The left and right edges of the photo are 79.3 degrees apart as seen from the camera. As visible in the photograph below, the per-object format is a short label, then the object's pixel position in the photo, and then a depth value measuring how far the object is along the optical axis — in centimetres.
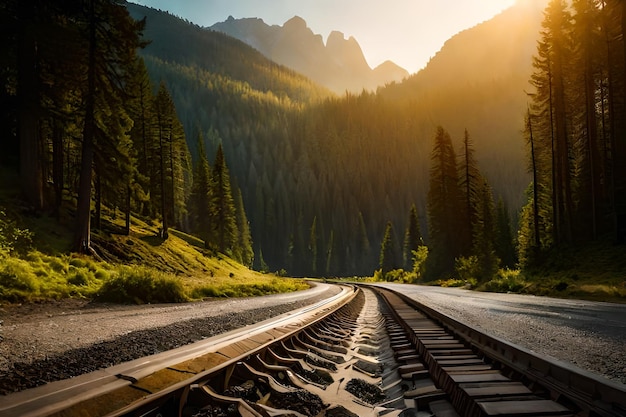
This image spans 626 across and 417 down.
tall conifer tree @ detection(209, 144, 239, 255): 5312
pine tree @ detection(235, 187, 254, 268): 7636
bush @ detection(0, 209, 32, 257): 1370
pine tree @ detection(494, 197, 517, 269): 5659
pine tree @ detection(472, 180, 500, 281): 3393
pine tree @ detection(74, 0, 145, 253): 1855
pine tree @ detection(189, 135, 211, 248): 5194
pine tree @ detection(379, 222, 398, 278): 7844
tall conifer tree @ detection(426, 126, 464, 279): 4506
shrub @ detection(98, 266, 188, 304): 1352
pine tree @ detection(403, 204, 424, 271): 7199
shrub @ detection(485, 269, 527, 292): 2297
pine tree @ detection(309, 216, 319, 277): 11632
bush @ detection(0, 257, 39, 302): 1091
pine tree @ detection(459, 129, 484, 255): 4347
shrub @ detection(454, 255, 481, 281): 3388
